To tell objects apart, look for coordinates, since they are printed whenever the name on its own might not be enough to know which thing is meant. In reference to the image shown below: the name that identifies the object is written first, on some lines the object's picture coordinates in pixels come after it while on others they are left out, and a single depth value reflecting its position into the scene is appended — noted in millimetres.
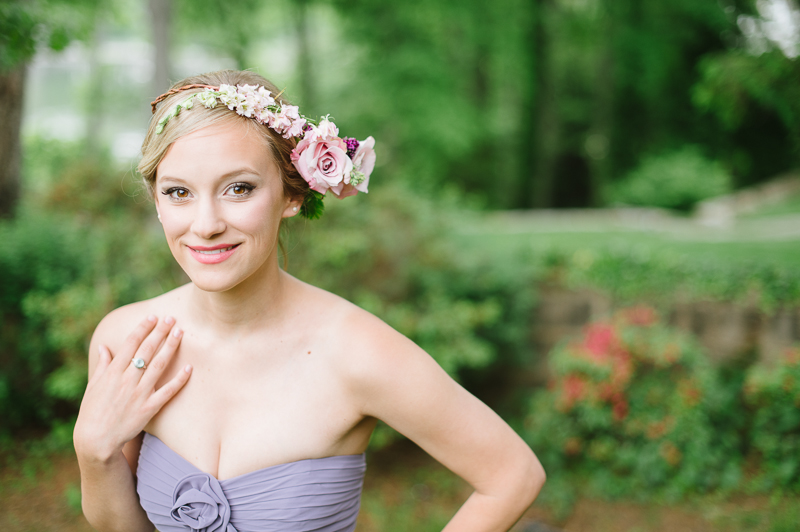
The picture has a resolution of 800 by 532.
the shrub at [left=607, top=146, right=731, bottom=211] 12648
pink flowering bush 4367
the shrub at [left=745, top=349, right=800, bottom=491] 4109
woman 1509
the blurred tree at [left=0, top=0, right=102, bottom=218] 3238
